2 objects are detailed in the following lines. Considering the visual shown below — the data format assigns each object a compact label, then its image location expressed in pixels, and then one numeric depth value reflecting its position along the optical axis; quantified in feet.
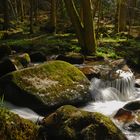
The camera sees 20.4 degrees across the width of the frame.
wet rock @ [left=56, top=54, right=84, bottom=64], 48.34
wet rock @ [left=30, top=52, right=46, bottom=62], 50.03
